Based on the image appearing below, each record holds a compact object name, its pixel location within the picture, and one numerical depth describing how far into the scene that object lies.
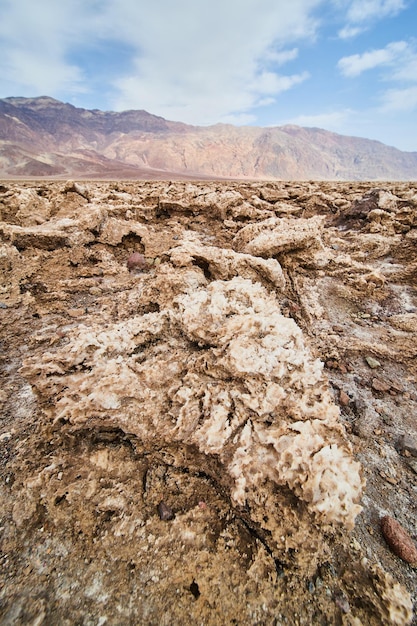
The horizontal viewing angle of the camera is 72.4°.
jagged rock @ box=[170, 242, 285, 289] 2.97
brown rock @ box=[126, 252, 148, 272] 4.21
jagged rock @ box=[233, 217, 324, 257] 3.47
